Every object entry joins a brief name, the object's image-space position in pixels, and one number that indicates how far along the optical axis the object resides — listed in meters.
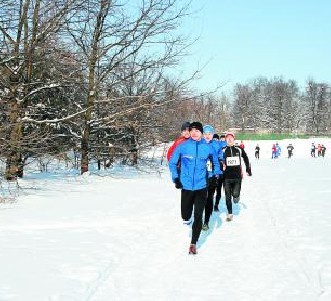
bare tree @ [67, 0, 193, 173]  17.91
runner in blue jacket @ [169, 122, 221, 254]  7.04
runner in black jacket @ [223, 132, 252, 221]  10.08
